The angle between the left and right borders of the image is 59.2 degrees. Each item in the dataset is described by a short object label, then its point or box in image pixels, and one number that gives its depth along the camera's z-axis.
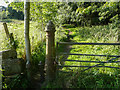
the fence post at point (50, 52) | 2.65
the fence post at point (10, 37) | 3.42
